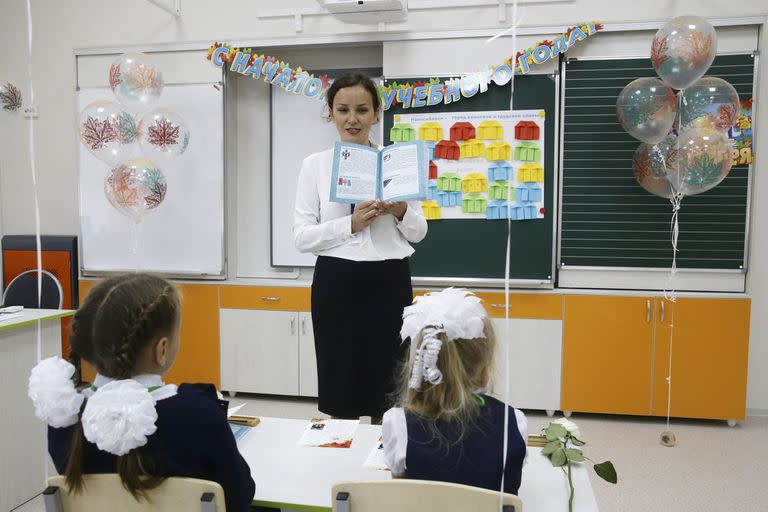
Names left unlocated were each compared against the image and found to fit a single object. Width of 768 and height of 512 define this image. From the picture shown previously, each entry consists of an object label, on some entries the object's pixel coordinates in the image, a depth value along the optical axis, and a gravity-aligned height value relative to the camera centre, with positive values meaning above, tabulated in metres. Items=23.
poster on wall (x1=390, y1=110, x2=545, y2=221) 3.51 +0.35
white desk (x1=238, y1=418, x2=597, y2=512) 1.20 -0.58
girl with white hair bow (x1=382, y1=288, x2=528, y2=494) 1.13 -0.39
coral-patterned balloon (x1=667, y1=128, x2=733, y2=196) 2.89 +0.31
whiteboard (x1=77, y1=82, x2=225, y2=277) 3.90 +0.01
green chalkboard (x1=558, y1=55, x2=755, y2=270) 3.40 +0.09
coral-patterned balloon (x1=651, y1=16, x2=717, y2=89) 2.82 +0.83
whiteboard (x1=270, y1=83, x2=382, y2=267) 4.03 +0.47
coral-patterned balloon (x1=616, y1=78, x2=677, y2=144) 2.99 +0.57
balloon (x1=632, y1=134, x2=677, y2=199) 3.13 +0.30
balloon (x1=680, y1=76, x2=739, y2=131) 2.95 +0.59
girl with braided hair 1.02 -0.35
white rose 1.36 -0.49
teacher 1.96 -0.20
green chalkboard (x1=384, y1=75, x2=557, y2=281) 3.50 -0.11
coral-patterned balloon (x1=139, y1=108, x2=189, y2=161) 3.56 +0.50
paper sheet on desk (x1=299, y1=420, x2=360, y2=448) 1.49 -0.58
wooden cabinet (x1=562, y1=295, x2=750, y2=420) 3.37 -0.80
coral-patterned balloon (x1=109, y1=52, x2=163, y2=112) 3.40 +0.79
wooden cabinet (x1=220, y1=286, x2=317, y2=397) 3.80 -0.83
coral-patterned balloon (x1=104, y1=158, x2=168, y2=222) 3.44 +0.16
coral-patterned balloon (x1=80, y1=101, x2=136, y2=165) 3.42 +0.49
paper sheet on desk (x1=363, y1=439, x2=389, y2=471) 1.36 -0.58
